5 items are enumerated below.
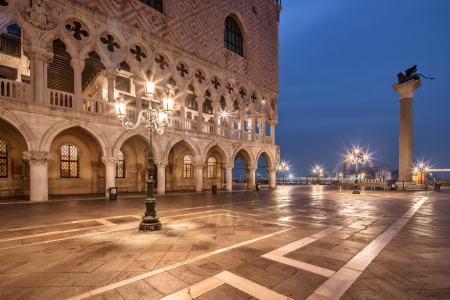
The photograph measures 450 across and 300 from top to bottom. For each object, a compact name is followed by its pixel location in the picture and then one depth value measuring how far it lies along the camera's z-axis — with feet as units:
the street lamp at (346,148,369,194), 64.69
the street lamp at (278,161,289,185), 134.70
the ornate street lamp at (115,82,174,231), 21.47
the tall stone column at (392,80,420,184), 75.20
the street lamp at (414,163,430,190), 112.51
